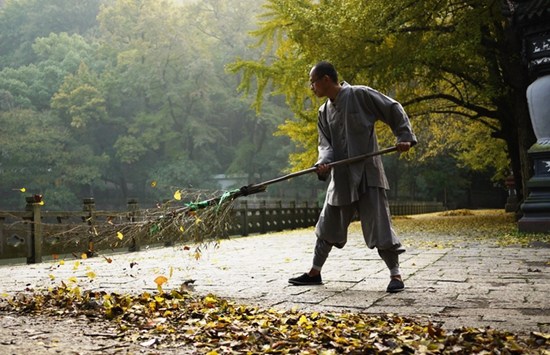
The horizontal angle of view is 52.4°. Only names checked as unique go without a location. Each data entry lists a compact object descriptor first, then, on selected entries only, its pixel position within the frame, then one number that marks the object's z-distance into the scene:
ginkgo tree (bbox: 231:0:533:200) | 11.77
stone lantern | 10.03
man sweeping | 4.68
